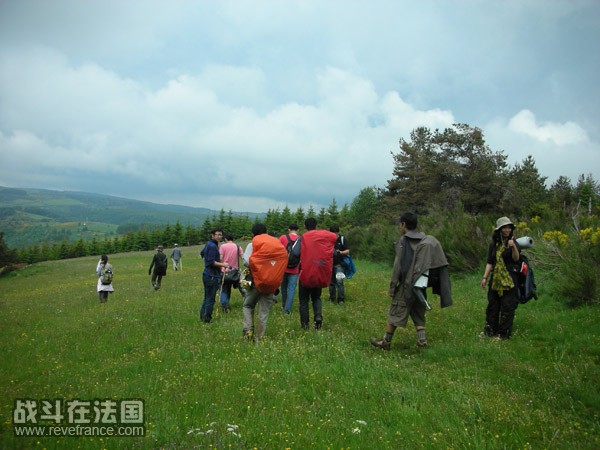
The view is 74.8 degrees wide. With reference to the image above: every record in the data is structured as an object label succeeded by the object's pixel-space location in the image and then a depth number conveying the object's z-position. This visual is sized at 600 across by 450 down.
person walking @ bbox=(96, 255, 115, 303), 13.84
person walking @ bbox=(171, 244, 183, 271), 29.06
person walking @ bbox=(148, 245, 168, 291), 16.33
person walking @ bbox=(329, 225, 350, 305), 10.90
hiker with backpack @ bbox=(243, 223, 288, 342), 6.95
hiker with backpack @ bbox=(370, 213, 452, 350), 6.73
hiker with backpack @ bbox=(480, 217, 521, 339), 7.18
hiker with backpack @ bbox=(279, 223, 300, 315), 9.60
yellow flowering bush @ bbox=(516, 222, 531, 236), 13.95
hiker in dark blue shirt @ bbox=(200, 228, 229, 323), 9.30
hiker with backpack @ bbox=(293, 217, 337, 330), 7.83
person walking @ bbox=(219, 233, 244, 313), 10.31
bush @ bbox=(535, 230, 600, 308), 8.49
